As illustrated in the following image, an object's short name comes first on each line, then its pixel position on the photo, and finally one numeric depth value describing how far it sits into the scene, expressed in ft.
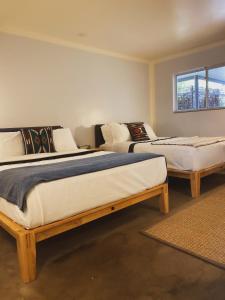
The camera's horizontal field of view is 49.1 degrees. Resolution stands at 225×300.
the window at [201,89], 15.42
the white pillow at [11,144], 10.06
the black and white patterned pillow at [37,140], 10.57
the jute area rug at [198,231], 6.28
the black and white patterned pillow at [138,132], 14.99
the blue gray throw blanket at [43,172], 5.49
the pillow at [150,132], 15.76
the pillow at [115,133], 14.55
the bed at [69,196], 5.36
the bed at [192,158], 10.51
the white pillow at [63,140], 11.44
